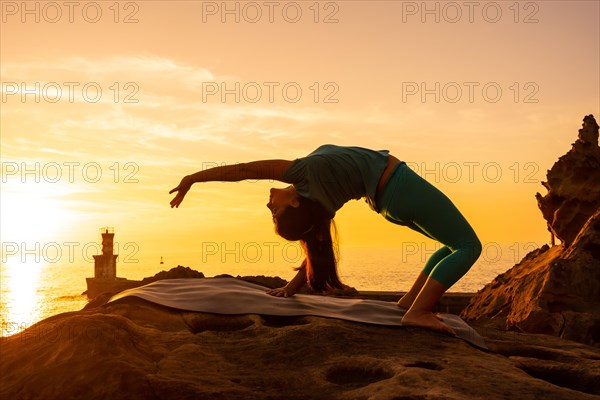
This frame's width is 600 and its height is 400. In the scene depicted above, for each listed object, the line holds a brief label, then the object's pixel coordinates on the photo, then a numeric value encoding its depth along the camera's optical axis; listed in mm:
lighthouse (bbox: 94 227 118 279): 53562
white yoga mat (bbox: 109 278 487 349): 4680
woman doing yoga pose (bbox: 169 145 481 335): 4578
